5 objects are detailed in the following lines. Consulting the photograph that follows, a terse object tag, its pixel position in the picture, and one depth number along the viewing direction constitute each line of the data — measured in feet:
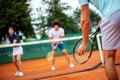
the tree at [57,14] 131.44
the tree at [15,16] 90.38
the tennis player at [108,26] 8.31
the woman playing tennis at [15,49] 28.48
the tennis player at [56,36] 30.76
